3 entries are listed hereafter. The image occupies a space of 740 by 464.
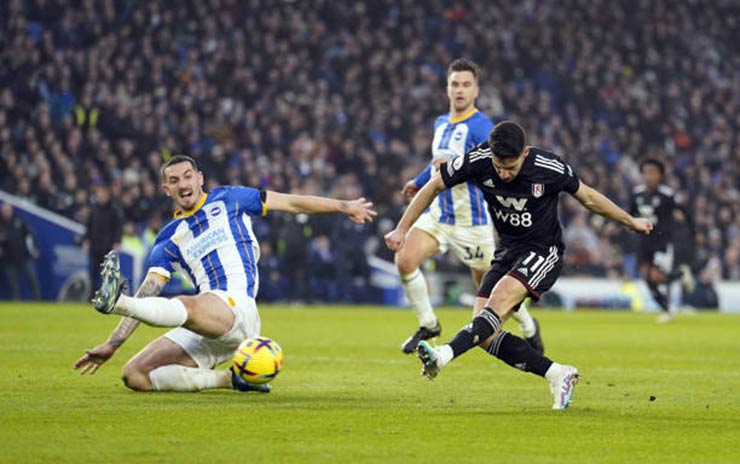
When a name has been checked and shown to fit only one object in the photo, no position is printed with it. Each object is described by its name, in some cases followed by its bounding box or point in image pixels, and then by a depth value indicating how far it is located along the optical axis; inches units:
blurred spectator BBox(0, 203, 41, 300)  1838.1
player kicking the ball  614.9
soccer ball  636.7
